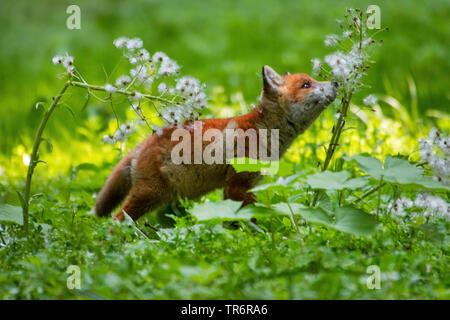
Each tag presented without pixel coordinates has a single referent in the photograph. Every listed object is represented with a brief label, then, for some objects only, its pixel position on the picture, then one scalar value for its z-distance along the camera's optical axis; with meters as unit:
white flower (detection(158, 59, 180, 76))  3.16
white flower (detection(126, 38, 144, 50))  3.16
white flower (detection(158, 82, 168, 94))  3.17
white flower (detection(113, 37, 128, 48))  3.14
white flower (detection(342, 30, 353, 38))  3.33
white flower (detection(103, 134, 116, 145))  3.14
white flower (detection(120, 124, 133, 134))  3.12
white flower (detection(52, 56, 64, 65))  3.05
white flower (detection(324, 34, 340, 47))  3.37
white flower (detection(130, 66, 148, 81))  3.18
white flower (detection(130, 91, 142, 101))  3.05
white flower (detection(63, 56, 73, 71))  3.07
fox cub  4.00
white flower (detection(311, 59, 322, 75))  3.39
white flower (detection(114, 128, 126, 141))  3.12
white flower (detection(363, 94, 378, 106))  3.29
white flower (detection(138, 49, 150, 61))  3.18
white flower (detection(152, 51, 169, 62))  3.17
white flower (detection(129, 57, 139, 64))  3.16
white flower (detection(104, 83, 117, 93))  3.01
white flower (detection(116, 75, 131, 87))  3.12
